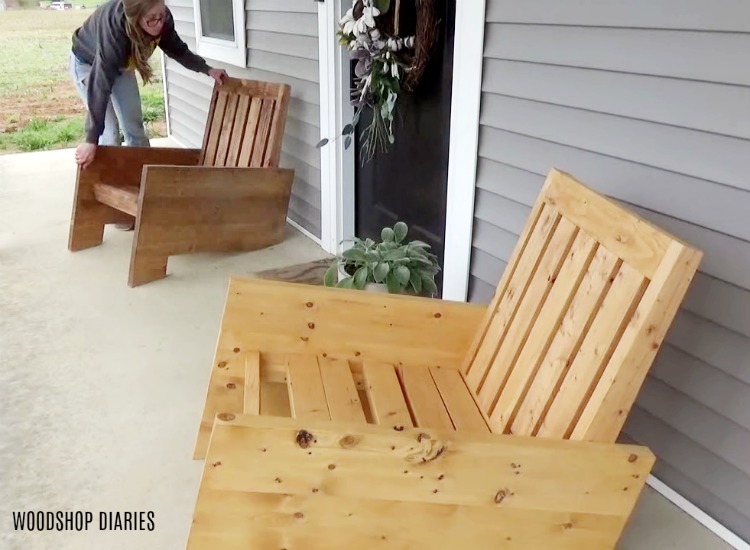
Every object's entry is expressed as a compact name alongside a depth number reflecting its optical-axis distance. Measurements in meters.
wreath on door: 2.47
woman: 3.28
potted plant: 2.25
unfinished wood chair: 1.22
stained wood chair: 3.12
